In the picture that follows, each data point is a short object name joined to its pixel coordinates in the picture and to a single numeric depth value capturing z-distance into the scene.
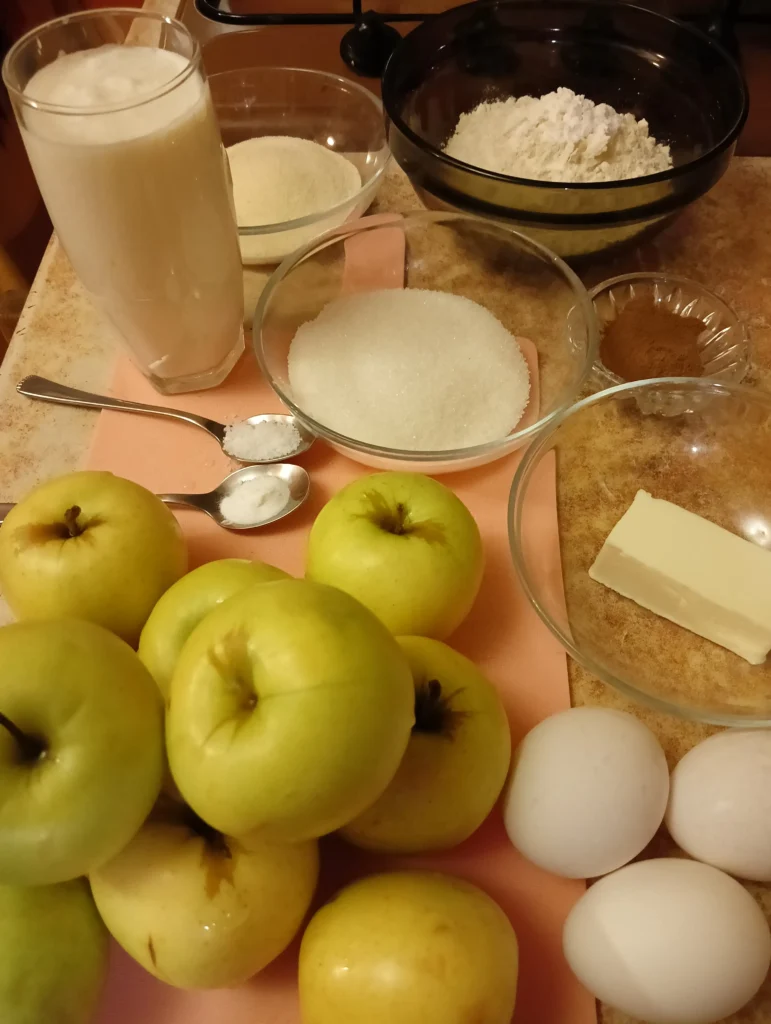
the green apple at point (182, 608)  0.48
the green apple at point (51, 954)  0.39
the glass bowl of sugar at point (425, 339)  0.68
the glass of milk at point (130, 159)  0.53
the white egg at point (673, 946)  0.40
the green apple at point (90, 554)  0.51
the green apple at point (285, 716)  0.35
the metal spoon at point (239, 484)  0.65
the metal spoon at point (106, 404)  0.71
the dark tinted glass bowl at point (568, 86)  0.71
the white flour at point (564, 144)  0.74
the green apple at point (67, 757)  0.35
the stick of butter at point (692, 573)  0.59
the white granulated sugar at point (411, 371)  0.68
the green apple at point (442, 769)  0.44
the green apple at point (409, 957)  0.38
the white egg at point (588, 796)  0.44
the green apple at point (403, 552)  0.52
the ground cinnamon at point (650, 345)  0.71
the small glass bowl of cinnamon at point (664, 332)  0.71
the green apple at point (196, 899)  0.39
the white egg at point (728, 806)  0.44
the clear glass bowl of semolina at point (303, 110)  0.94
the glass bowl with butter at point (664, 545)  0.58
